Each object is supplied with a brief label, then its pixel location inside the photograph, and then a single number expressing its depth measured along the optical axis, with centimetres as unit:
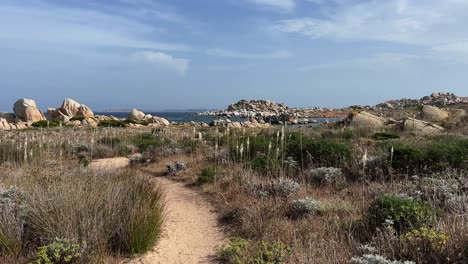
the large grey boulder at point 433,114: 2627
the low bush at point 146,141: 1631
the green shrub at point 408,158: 911
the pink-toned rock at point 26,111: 4203
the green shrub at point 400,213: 520
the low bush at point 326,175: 865
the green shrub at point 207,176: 992
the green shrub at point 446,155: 866
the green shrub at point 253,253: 473
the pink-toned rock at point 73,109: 4591
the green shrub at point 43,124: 3559
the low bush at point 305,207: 652
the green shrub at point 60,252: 452
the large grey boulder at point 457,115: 2305
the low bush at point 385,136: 1648
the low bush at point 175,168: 1167
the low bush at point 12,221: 497
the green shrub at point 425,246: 412
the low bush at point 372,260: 396
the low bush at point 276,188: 782
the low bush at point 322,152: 1041
